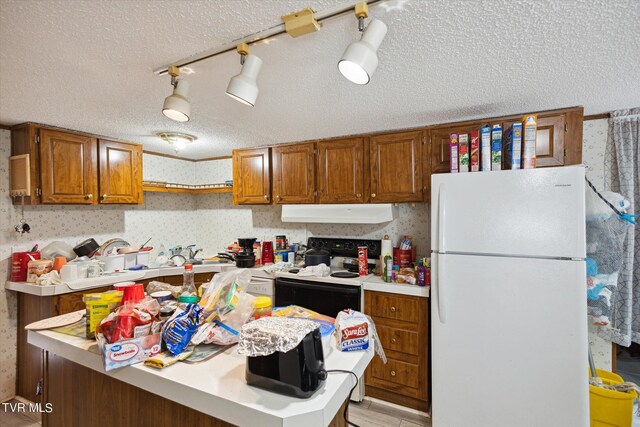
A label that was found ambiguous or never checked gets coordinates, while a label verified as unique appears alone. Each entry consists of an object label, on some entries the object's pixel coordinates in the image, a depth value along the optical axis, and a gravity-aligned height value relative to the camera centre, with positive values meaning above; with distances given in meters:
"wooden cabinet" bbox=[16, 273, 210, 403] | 2.28 -0.86
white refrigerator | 1.66 -0.55
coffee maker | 3.03 -0.49
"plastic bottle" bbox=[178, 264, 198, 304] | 1.41 -0.39
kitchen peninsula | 0.81 -0.55
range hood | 2.65 -0.03
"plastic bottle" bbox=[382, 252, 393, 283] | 2.49 -0.50
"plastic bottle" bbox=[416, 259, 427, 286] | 2.31 -0.52
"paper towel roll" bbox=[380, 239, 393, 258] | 2.72 -0.35
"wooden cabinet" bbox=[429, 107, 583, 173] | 2.02 +0.50
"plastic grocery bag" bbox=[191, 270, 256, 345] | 1.12 -0.39
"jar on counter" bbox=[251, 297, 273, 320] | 1.27 -0.42
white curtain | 2.09 -0.23
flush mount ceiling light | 2.74 +0.70
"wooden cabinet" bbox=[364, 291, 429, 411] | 2.26 -1.09
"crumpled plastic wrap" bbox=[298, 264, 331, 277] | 2.66 -0.55
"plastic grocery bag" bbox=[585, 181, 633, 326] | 1.92 -0.25
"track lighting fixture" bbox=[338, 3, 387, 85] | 0.98 +0.52
